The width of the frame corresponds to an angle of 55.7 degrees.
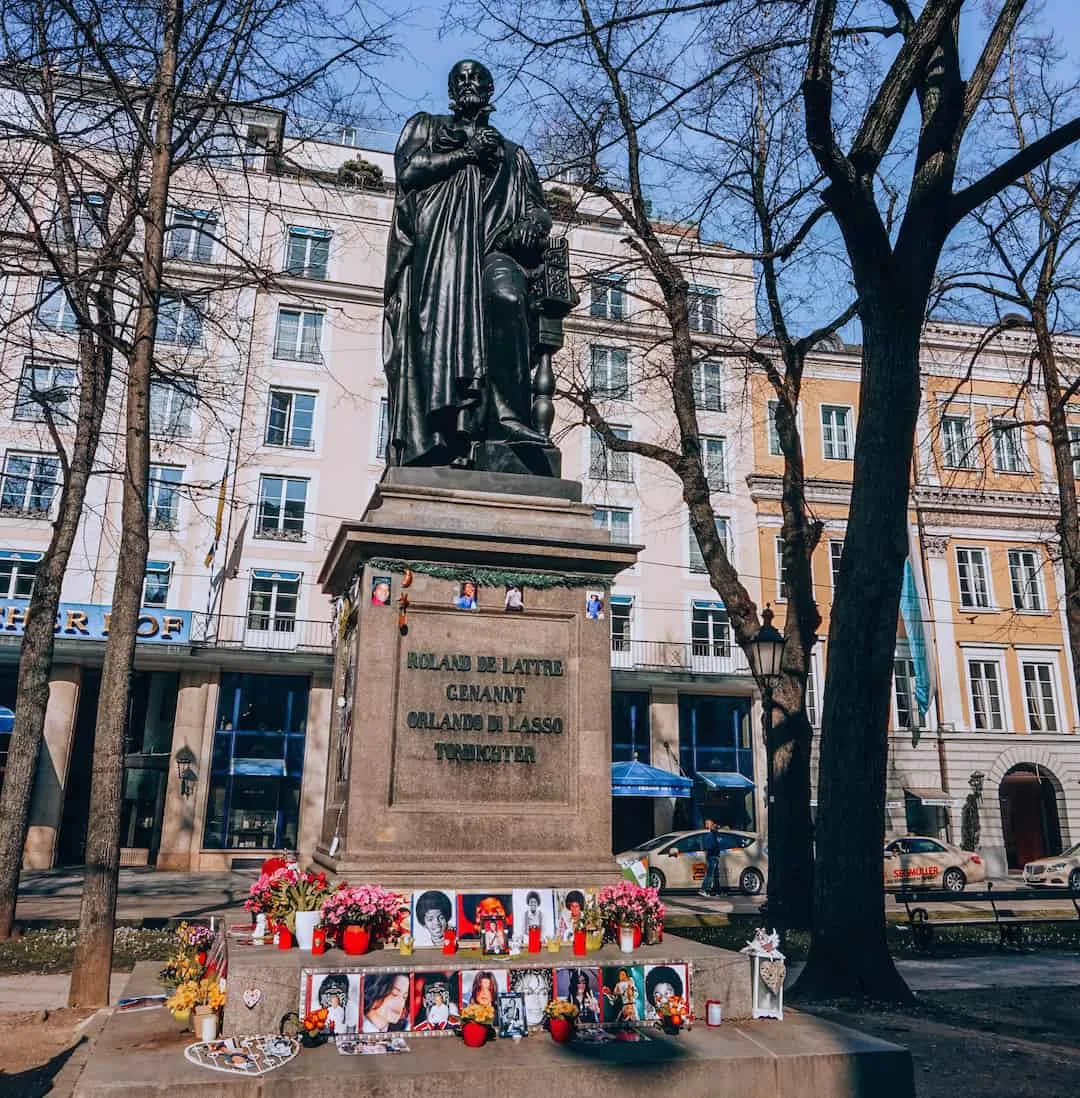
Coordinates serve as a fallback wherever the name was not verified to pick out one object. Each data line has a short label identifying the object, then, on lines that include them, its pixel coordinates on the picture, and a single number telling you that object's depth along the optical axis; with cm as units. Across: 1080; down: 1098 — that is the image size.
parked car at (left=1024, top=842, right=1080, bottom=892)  2880
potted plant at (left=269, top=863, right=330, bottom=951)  605
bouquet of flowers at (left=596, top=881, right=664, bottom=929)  645
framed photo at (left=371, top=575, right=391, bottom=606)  705
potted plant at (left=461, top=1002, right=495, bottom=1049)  541
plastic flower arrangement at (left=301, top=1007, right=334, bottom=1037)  531
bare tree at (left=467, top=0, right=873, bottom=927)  1570
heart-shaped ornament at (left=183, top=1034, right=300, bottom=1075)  496
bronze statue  821
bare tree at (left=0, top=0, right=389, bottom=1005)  998
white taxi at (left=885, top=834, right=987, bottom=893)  2678
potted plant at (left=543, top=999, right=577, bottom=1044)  553
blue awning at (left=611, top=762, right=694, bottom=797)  3123
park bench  1518
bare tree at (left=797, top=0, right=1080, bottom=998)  1070
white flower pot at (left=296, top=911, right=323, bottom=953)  604
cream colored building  3089
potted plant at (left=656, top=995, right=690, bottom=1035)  588
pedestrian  2552
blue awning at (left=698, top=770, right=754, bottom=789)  3403
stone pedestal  675
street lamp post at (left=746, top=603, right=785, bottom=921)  1548
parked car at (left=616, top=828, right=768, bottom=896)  2583
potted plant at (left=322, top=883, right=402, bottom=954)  591
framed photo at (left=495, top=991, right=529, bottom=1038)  562
